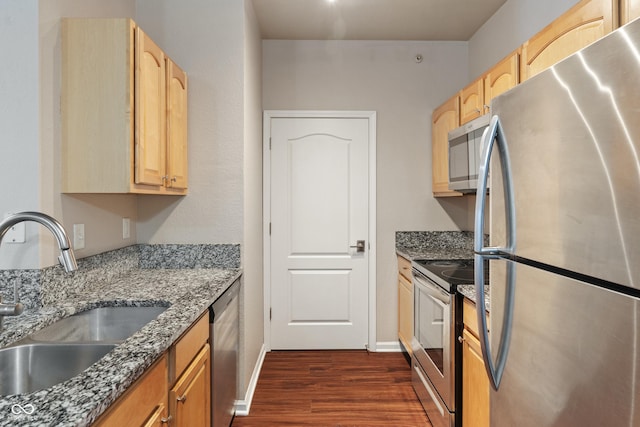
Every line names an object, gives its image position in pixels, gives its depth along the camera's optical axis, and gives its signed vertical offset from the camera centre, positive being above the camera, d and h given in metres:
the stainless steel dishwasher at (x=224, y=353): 1.83 -0.72
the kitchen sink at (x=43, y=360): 1.22 -0.47
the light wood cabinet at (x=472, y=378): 1.70 -0.73
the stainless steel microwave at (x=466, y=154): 2.31 +0.36
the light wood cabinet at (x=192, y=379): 1.38 -0.63
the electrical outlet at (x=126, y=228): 2.30 -0.10
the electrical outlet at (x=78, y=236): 1.83 -0.12
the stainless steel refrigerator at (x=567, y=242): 0.68 -0.06
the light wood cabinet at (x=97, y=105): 1.73 +0.46
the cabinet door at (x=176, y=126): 2.14 +0.48
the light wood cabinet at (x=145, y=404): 0.94 -0.51
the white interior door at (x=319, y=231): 3.48 -0.17
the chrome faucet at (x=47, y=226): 1.18 -0.07
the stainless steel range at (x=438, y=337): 1.95 -0.68
